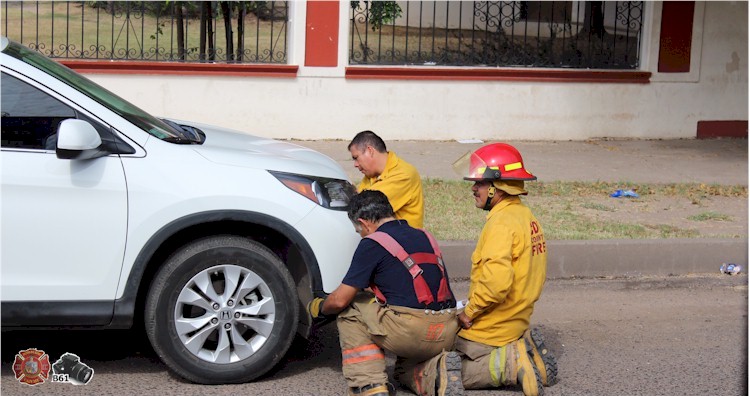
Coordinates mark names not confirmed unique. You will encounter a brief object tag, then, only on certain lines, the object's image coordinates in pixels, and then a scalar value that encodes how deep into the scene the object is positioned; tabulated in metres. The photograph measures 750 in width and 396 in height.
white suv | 5.15
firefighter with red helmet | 5.34
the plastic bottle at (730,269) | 8.30
